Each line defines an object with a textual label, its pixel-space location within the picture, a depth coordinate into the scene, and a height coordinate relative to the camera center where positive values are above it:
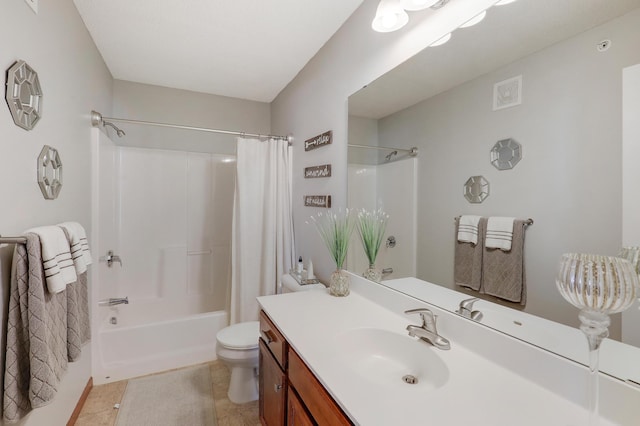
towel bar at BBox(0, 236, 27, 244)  0.96 -0.10
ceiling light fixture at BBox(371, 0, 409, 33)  1.25 +0.88
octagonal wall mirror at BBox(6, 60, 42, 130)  1.04 +0.46
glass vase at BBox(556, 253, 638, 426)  0.60 -0.17
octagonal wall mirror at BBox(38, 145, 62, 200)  1.29 +0.19
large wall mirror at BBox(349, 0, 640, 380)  0.73 +0.27
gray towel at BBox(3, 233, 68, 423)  1.02 -0.46
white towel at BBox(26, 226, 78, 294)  1.09 -0.19
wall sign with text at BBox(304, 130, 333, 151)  1.94 +0.53
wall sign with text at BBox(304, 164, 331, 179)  1.98 +0.31
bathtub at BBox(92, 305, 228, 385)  2.17 -1.08
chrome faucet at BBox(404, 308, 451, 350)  1.04 -0.44
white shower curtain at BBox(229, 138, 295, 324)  2.48 -0.12
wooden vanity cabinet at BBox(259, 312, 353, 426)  0.87 -0.67
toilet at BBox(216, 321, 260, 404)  1.88 -0.96
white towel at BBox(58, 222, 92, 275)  1.34 -0.17
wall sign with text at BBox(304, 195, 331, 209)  1.98 +0.09
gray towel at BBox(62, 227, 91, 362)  1.30 -0.52
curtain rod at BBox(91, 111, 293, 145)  2.03 +0.69
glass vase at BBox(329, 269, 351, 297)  1.63 -0.41
